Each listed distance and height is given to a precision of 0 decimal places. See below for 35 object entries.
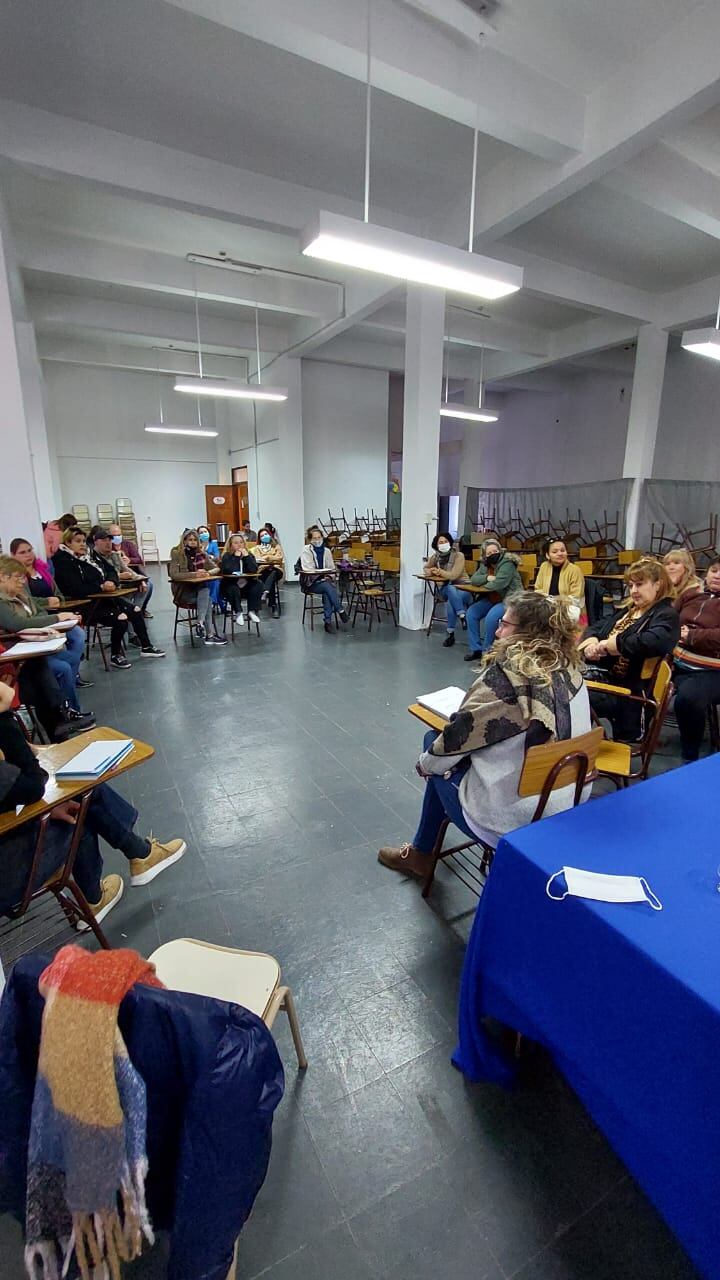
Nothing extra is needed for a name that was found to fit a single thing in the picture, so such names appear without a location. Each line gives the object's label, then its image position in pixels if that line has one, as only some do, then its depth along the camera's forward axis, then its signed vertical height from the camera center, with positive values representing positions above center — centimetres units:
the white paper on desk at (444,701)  209 -73
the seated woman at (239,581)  623 -83
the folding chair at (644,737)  214 -95
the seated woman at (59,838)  151 -102
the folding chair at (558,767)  151 -70
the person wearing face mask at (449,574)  594 -68
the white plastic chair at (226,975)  123 -106
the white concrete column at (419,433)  605 +86
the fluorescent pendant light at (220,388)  719 +153
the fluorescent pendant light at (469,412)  812 +144
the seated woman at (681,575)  348 -39
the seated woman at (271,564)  717 -69
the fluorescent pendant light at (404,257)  278 +135
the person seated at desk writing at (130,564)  580 -68
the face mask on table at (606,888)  108 -74
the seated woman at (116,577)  529 -67
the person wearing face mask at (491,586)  524 -71
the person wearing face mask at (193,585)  587 -80
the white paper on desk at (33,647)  289 -75
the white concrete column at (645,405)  776 +148
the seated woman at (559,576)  470 -54
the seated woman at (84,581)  471 -63
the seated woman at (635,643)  276 -66
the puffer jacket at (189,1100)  77 -85
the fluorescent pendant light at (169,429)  905 +127
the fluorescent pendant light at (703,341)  454 +139
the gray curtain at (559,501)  894 +18
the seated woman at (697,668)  319 -90
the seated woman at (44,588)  402 -62
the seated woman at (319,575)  657 -77
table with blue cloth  91 -88
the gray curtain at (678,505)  823 +11
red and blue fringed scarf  72 -83
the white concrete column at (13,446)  415 +46
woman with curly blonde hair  160 -59
